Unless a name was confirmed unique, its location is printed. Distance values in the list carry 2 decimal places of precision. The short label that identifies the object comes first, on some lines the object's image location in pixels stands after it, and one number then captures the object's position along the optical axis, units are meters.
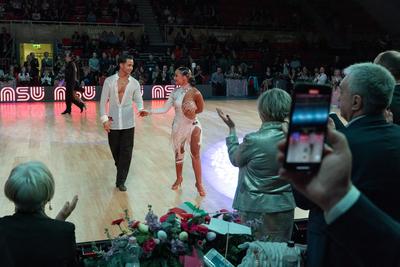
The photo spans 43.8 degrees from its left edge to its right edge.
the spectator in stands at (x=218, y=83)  21.73
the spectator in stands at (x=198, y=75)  21.16
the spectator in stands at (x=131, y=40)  23.28
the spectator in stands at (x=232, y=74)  21.94
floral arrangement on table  2.65
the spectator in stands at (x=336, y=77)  17.39
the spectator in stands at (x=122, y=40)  23.08
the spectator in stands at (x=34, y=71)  18.98
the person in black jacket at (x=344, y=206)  1.11
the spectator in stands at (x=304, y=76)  21.30
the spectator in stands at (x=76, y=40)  22.81
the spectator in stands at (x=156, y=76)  20.37
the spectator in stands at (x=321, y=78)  18.77
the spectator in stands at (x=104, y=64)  20.69
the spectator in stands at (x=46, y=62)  20.39
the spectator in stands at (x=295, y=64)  23.62
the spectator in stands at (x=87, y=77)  19.60
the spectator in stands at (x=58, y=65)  19.92
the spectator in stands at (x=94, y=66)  20.19
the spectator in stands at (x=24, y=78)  18.77
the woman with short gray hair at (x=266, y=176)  3.37
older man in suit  1.83
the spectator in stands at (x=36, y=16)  23.20
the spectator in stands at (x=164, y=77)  20.44
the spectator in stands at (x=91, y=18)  24.19
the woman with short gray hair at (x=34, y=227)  2.24
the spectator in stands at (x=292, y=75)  21.64
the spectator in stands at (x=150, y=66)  20.56
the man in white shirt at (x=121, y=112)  6.67
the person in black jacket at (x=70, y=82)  13.95
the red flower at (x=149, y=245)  2.66
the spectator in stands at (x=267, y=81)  21.66
